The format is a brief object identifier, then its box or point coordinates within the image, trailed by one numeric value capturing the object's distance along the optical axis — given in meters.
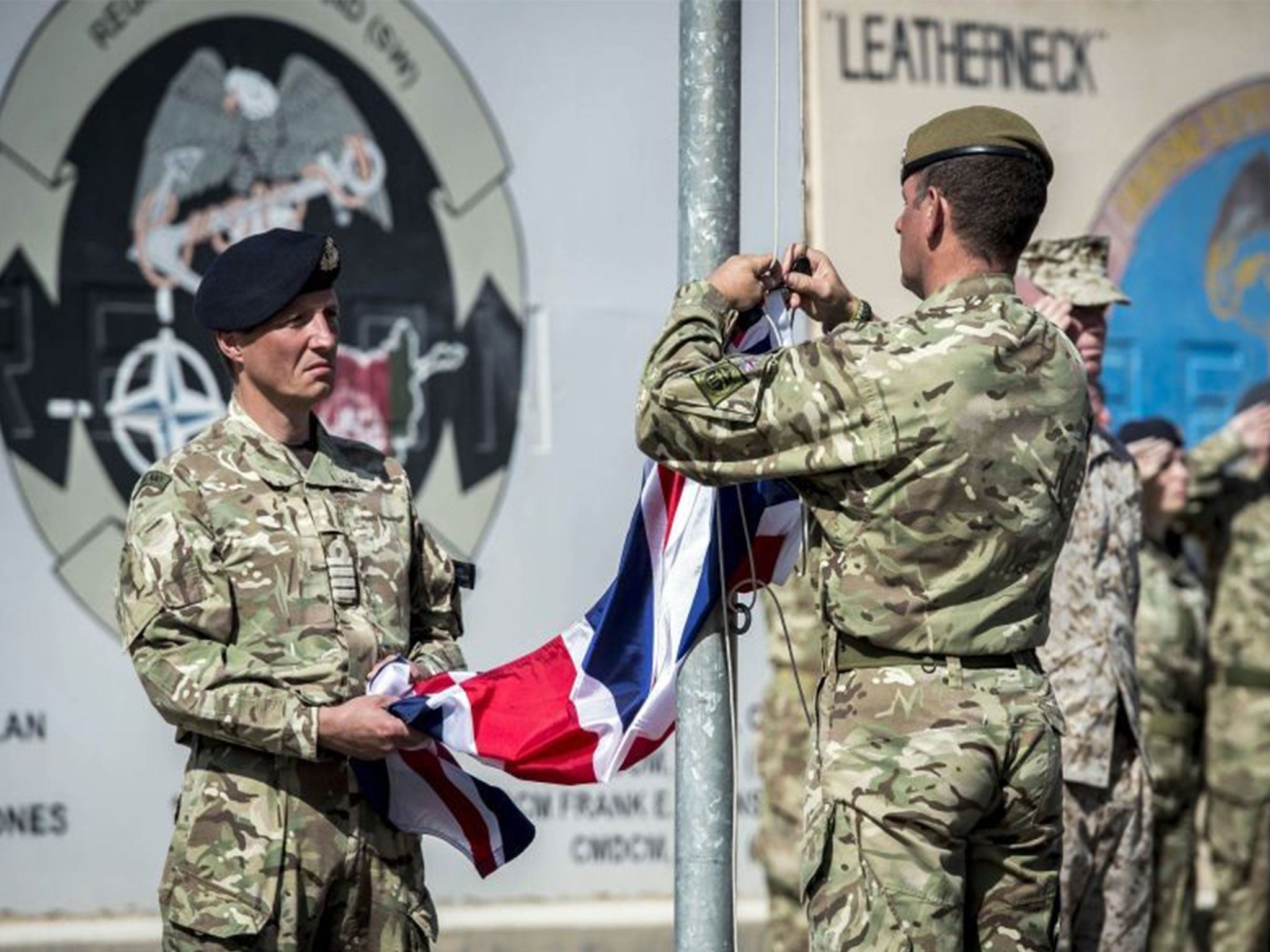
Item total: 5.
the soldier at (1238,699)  16.45
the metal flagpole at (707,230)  8.10
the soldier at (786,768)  14.65
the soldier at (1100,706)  11.27
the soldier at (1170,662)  15.62
